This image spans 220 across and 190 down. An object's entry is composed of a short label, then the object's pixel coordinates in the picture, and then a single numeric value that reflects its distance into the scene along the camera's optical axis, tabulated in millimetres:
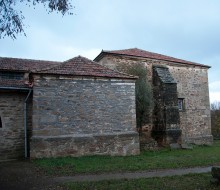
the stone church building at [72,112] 12609
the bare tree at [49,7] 6251
